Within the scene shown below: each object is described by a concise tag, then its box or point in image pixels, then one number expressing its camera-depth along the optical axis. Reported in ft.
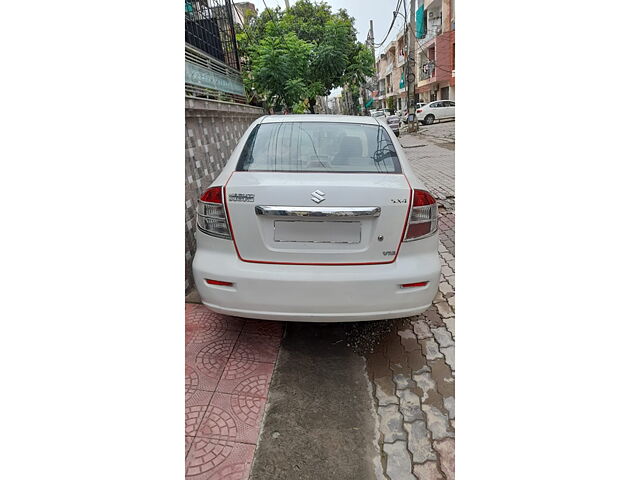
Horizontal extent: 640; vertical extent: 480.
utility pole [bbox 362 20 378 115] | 83.88
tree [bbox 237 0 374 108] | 27.02
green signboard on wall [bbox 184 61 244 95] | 14.84
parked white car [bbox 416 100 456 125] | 70.74
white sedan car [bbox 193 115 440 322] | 6.39
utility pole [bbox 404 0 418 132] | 51.31
